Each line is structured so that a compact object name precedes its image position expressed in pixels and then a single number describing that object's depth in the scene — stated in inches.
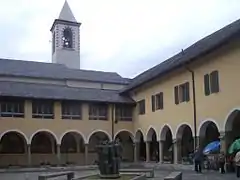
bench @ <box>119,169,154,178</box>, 568.0
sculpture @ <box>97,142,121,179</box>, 464.6
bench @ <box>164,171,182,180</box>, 378.2
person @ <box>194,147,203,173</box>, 705.2
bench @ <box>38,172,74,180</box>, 459.0
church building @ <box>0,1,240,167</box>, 722.0
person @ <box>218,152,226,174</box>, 670.2
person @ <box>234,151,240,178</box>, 576.0
